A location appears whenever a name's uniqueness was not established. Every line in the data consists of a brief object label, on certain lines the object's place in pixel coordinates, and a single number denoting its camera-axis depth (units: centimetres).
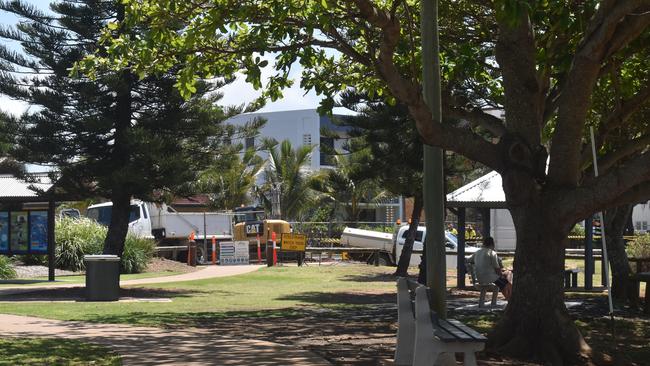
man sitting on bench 1694
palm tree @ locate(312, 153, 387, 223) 3634
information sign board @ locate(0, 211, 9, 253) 2425
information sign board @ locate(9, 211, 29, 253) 2412
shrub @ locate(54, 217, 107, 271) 2894
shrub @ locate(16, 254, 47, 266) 2886
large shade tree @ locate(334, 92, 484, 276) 2555
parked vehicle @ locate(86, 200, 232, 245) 3581
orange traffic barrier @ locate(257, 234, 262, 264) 3609
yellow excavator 3772
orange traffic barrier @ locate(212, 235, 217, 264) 3528
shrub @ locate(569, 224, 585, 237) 4484
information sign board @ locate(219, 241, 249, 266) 3441
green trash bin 1836
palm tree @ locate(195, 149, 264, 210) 4641
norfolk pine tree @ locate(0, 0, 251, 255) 2022
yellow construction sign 3322
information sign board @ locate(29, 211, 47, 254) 2412
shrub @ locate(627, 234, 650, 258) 2520
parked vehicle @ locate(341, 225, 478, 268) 3200
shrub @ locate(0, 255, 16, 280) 2531
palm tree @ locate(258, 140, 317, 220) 4859
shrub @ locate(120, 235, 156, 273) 2844
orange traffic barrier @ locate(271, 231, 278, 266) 3306
